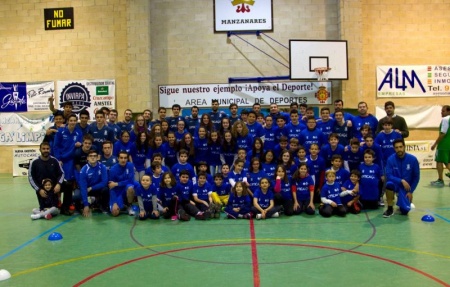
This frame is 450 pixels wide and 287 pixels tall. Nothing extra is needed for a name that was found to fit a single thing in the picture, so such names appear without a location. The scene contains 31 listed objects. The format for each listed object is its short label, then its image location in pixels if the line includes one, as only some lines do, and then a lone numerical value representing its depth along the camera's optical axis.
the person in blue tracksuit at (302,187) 7.75
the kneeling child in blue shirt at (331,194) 7.40
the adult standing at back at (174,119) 9.73
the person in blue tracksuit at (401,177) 7.17
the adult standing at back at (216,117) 10.02
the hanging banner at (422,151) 13.84
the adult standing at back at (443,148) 10.42
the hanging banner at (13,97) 14.52
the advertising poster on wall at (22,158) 14.34
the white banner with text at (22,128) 14.50
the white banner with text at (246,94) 13.57
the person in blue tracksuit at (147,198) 7.39
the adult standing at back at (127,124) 9.71
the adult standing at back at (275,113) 9.59
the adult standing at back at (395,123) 8.93
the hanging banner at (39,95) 14.34
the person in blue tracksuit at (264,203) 7.31
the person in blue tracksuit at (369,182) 7.76
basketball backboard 12.70
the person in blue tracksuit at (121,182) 7.88
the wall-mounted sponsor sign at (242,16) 13.62
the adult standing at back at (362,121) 9.02
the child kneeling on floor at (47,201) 7.71
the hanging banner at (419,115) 13.86
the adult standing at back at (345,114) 9.12
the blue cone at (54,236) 6.10
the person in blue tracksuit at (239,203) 7.34
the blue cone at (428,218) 6.73
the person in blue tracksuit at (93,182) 7.85
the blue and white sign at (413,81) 13.84
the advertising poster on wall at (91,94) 14.16
